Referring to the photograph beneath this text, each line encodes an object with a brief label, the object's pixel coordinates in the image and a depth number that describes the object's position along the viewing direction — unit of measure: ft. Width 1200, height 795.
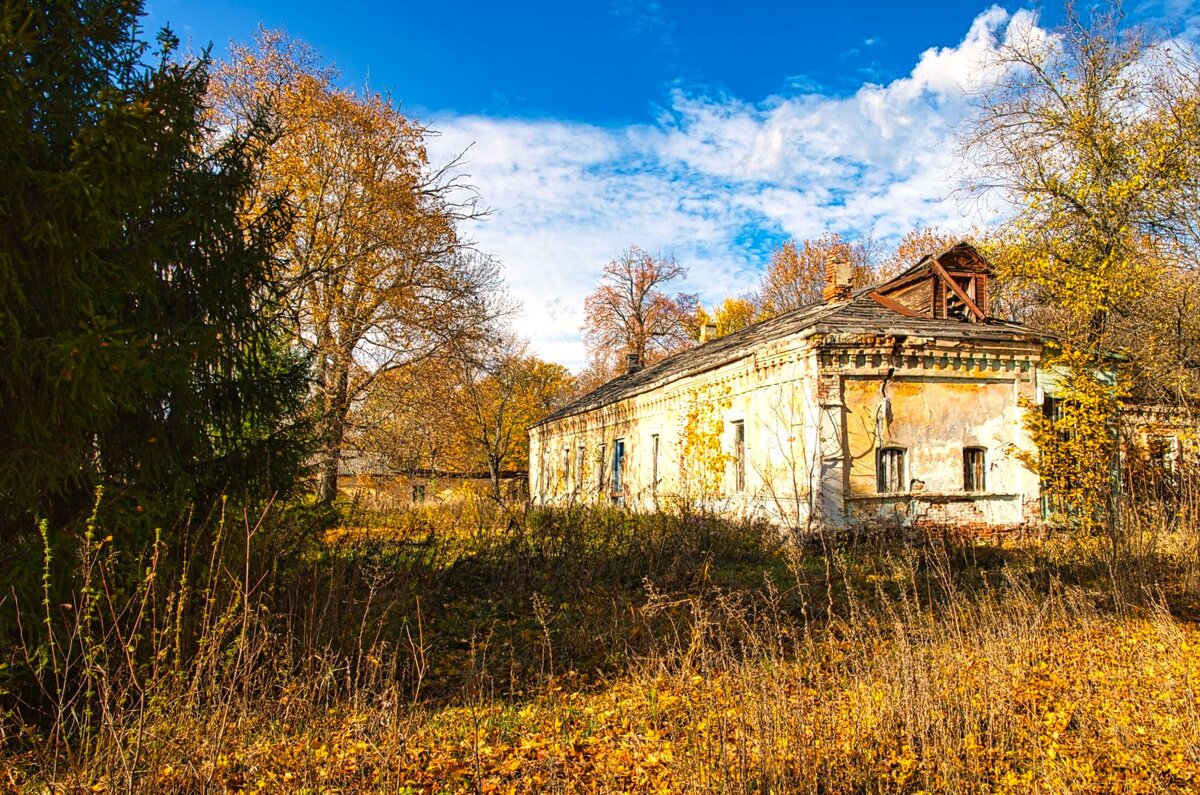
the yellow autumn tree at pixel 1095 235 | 46.60
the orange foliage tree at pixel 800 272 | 135.13
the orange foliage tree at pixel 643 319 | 144.66
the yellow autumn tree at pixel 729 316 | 147.64
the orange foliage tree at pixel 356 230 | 60.70
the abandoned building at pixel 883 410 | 43.96
